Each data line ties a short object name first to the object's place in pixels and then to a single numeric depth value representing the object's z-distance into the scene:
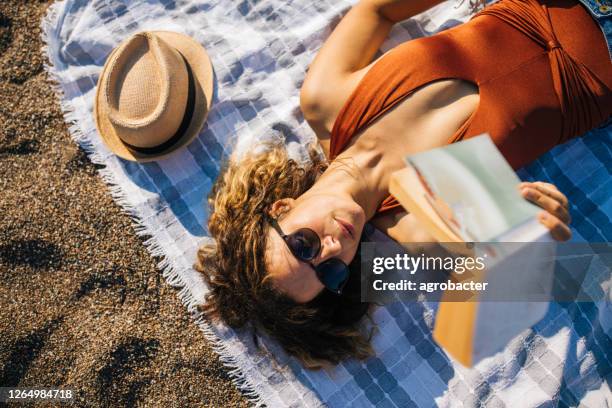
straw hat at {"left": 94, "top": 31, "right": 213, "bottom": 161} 2.54
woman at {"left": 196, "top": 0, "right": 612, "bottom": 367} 2.18
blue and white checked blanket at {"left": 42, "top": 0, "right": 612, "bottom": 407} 2.62
